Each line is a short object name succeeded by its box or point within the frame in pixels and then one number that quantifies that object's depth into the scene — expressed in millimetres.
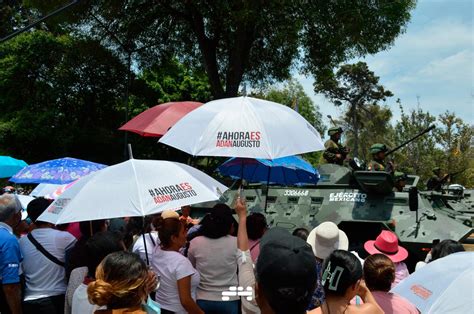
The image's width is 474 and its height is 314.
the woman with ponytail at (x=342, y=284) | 2682
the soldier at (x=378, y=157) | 9666
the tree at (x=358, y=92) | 49844
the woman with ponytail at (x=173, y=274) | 4004
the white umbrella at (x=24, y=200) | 7252
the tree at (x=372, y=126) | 49000
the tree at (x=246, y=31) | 17234
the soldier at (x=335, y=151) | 10445
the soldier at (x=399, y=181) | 9904
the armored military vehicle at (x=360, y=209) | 8211
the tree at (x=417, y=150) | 30391
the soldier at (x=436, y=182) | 12366
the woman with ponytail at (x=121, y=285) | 2689
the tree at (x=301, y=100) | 46344
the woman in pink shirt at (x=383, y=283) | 3340
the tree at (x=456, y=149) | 30062
